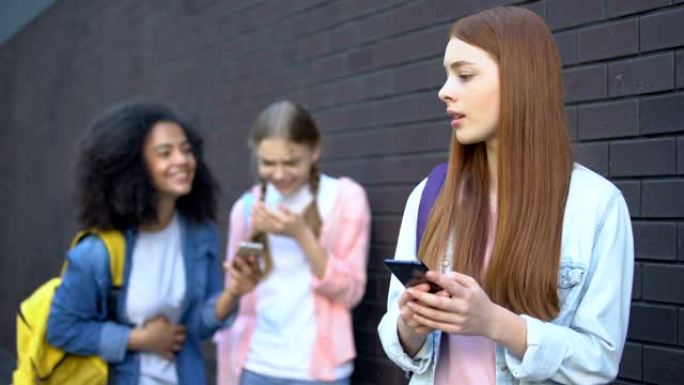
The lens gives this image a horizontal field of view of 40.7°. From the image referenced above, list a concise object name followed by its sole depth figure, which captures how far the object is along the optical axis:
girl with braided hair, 4.21
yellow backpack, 3.87
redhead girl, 2.28
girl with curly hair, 3.96
